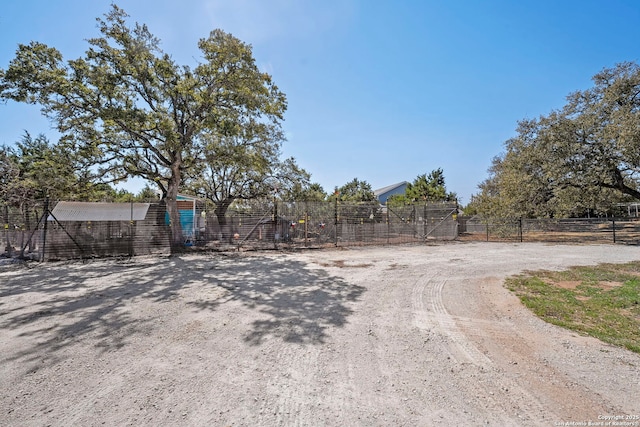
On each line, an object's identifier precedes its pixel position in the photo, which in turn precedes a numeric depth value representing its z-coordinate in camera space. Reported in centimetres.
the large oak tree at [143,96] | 1048
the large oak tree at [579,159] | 1688
